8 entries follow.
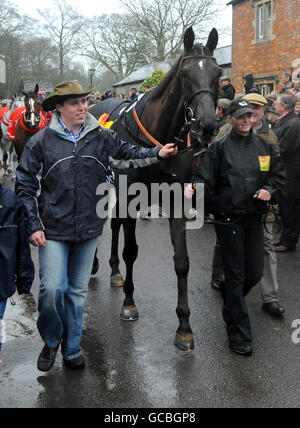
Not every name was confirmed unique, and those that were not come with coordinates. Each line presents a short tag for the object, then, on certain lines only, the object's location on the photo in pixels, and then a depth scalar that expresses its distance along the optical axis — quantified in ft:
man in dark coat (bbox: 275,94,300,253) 22.98
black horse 12.25
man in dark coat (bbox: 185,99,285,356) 12.90
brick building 69.77
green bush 43.98
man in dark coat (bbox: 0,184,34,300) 10.28
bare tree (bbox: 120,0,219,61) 124.36
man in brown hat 11.21
